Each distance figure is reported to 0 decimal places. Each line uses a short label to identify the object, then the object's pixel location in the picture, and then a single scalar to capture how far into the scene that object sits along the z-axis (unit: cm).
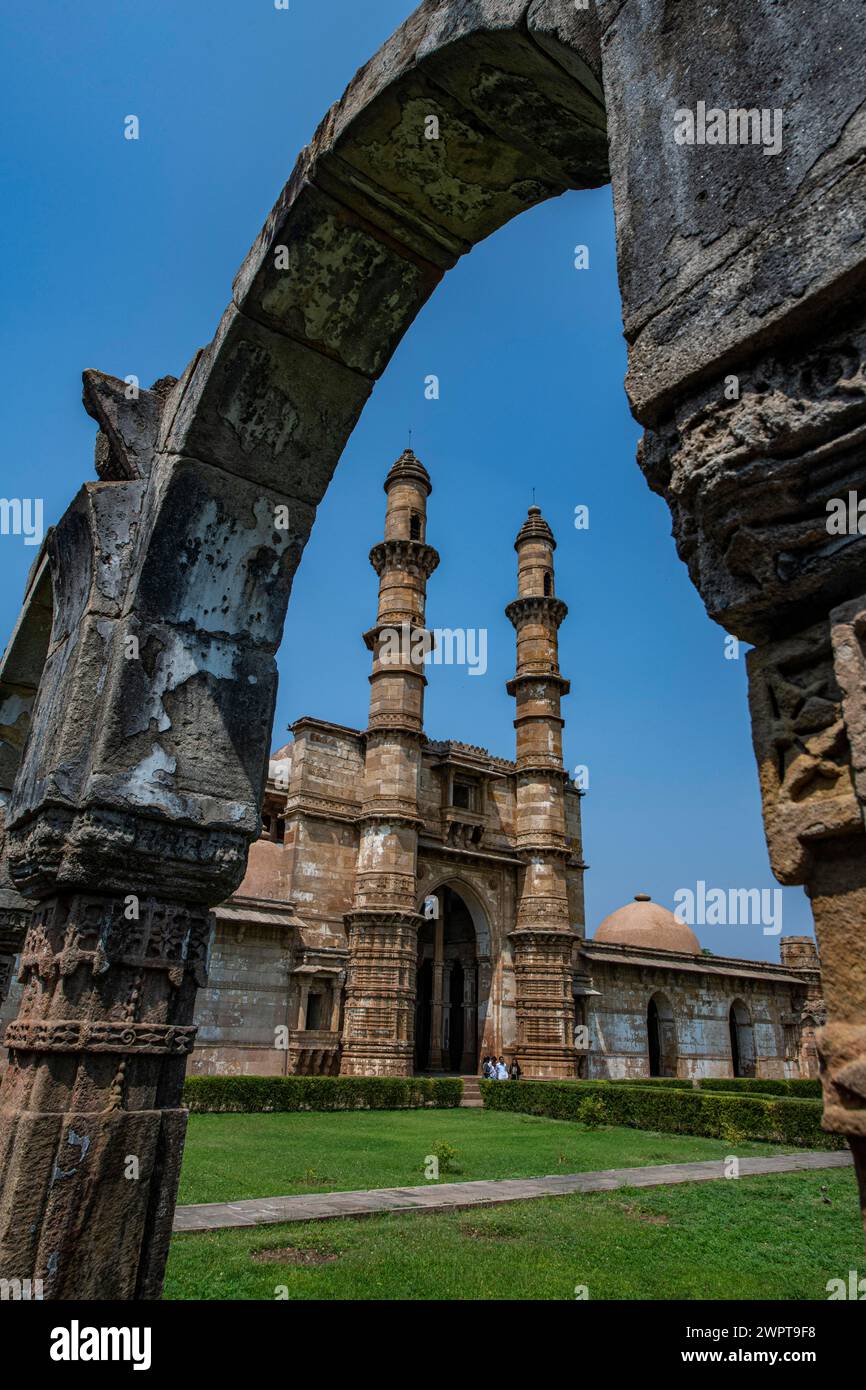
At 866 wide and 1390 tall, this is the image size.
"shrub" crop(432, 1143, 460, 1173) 843
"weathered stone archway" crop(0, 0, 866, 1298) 139
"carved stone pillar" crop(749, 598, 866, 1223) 120
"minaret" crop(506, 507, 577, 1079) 2081
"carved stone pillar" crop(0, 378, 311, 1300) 287
